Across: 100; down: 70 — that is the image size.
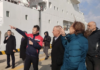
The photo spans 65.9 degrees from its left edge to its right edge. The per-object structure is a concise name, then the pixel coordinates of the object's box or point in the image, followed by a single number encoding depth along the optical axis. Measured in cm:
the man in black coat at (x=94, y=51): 203
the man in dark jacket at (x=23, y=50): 296
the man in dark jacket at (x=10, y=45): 358
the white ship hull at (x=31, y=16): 740
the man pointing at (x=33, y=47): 231
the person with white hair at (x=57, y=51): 176
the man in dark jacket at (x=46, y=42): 533
